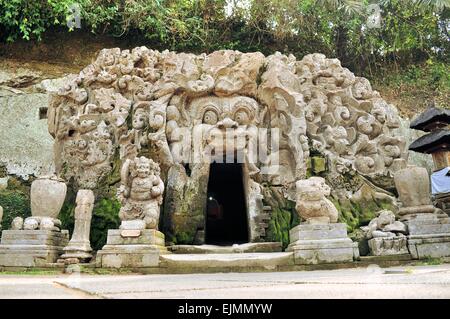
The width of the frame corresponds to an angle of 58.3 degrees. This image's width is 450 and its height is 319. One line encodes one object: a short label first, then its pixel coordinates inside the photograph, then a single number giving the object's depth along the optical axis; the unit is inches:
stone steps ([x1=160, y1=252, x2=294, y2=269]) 222.4
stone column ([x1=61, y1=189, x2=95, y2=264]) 249.3
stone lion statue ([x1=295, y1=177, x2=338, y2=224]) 236.7
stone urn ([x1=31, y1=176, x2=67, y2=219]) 265.4
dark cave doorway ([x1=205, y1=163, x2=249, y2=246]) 418.6
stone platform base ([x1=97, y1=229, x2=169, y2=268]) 230.8
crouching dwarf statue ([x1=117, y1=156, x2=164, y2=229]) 254.8
